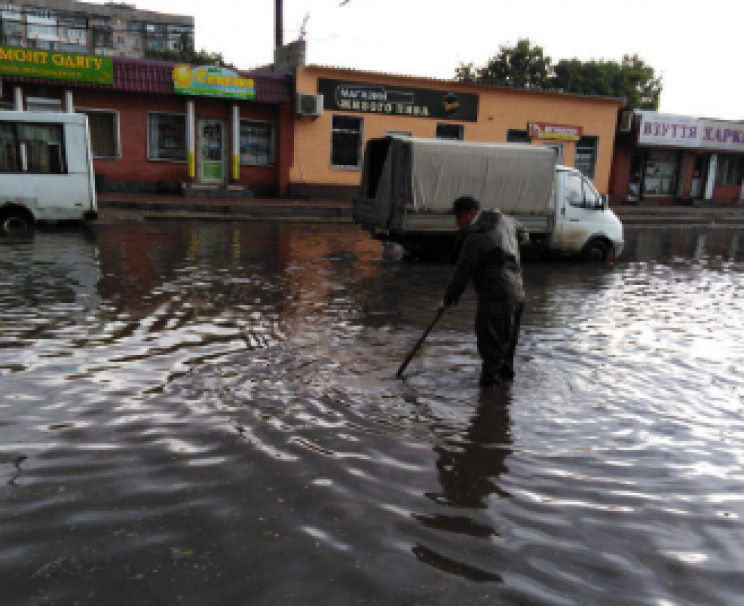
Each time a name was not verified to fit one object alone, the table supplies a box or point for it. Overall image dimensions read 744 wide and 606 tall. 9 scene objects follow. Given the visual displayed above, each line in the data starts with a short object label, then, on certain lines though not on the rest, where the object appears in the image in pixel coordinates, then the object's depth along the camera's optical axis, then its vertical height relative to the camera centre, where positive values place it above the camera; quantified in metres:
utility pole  24.53 +5.33
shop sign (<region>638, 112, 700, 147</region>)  28.31 +2.25
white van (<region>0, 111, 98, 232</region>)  13.69 -0.40
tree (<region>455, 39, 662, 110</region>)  44.78 +7.22
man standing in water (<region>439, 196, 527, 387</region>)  5.08 -0.84
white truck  12.12 -0.45
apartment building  59.31 +12.45
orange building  22.97 +2.01
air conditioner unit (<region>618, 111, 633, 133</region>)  28.04 +2.48
